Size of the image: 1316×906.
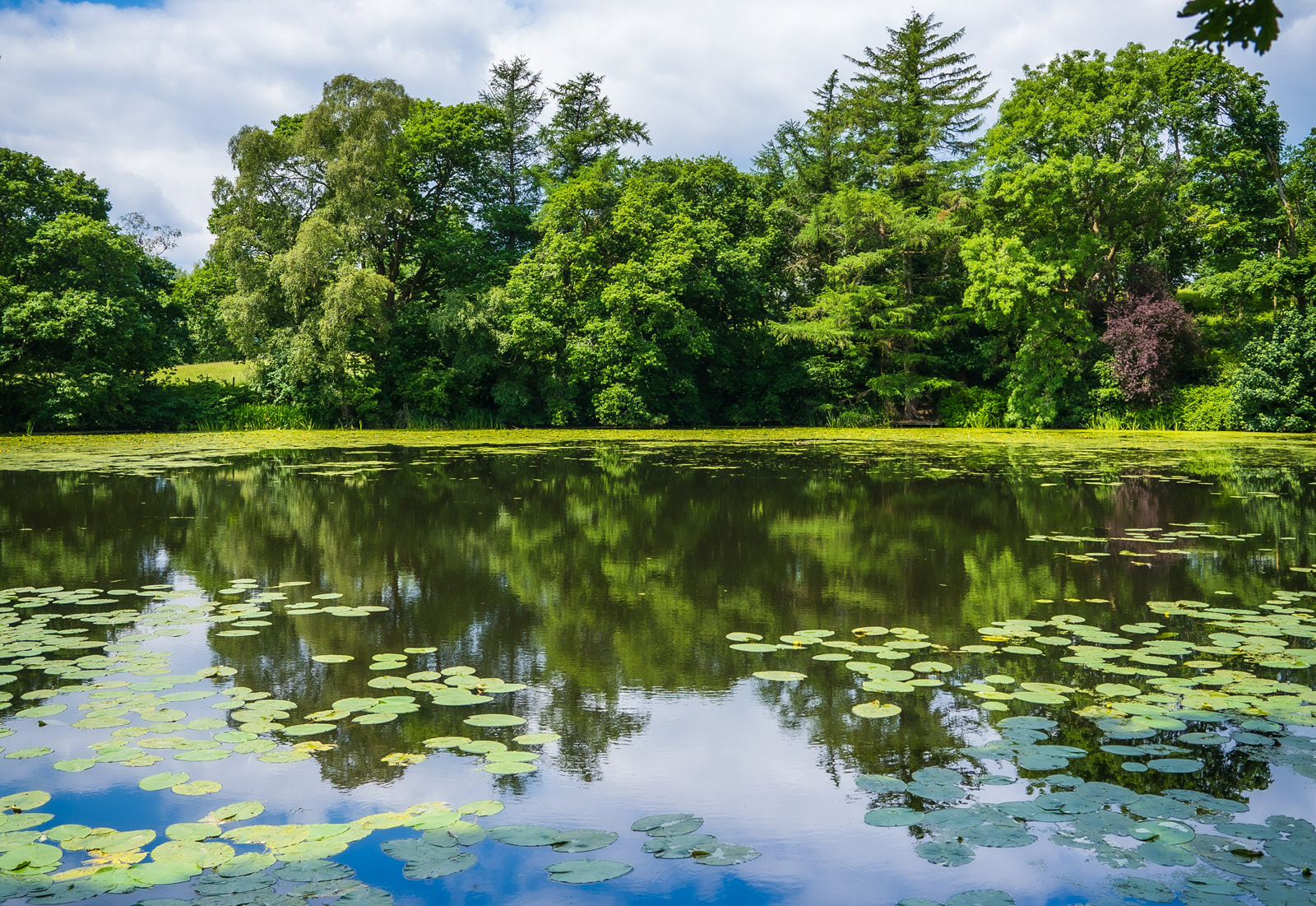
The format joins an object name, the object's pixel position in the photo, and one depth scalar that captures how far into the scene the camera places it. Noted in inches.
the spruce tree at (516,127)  1419.8
